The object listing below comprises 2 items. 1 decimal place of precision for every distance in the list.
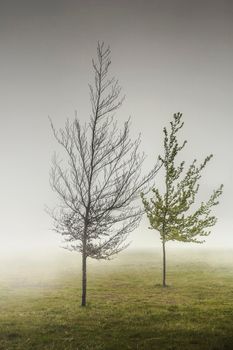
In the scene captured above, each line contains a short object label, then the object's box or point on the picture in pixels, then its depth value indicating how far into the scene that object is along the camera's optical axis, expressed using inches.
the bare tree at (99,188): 793.6
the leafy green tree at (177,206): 1166.3
